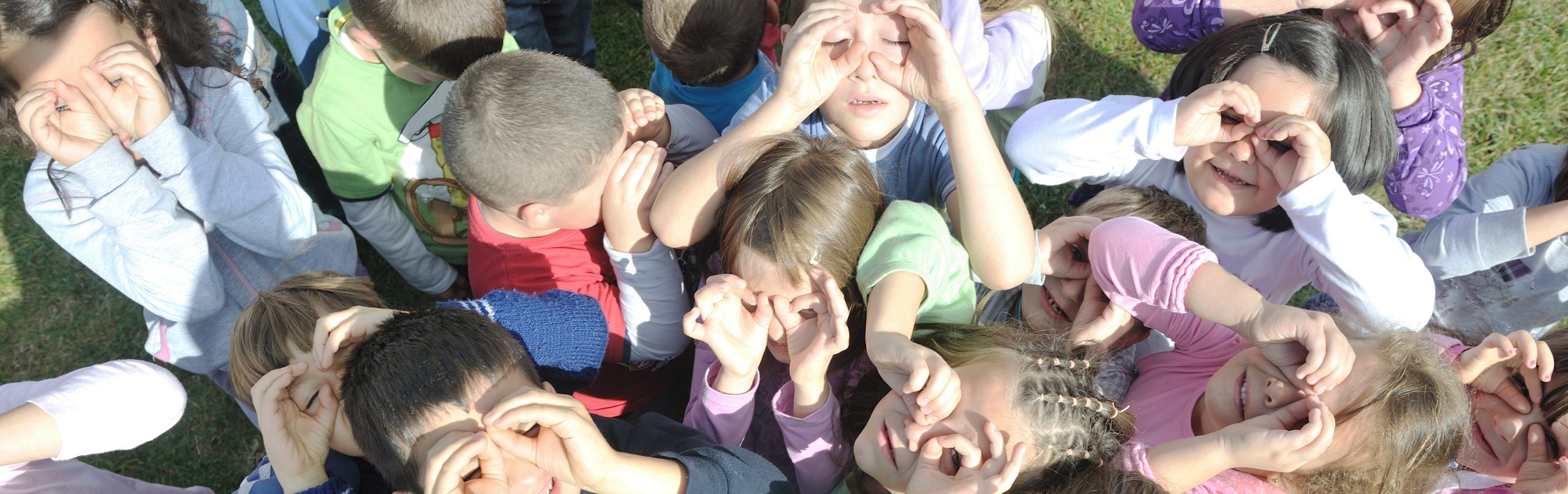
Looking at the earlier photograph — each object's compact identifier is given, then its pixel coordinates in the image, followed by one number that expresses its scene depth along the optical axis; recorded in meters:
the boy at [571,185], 2.38
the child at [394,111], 2.69
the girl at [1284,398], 1.97
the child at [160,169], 2.44
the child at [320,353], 2.21
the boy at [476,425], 1.93
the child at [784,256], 2.23
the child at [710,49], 2.84
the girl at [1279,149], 2.29
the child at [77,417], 2.28
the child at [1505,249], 2.60
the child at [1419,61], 2.62
